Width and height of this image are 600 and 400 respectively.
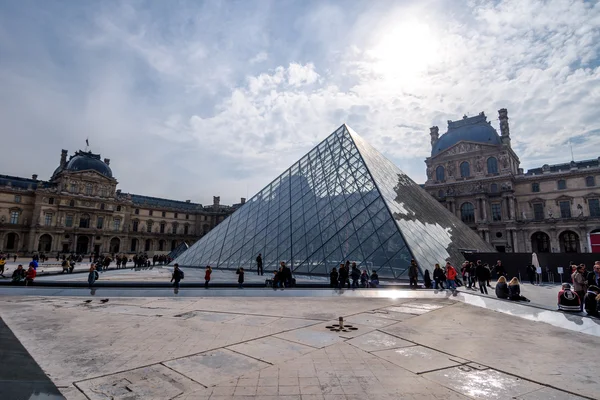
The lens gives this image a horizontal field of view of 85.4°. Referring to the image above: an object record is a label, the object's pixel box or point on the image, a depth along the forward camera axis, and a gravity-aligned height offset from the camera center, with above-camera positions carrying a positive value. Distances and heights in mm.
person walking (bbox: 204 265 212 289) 12456 -838
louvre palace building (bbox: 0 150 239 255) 50688 +6532
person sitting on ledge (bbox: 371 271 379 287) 13094 -944
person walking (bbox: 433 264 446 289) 12562 -722
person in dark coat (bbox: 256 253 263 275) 18109 -515
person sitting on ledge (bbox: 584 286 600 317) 7505 -998
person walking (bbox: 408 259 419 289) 12398 -722
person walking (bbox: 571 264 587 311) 8734 -640
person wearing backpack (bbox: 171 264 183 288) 12462 -816
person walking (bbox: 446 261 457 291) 12312 -629
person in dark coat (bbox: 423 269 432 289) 12742 -903
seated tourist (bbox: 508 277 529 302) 9898 -1044
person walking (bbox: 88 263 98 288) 12656 -940
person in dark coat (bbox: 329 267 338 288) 12742 -863
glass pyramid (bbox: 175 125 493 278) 16031 +2006
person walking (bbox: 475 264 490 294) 11727 -625
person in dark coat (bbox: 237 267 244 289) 12555 -972
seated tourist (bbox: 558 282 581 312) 7957 -1019
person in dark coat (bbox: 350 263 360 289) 13067 -754
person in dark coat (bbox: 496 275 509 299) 10227 -971
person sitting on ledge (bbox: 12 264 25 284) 12933 -967
